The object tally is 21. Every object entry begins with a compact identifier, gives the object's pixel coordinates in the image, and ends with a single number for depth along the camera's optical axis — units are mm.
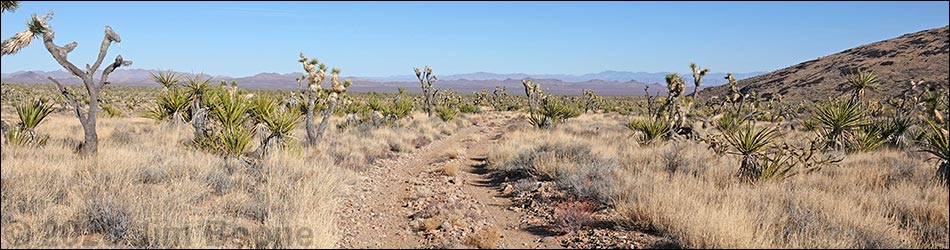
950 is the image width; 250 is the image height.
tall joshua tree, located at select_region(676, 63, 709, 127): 15562
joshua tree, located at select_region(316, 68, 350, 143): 13546
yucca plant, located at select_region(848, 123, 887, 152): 12125
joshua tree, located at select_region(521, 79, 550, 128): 33906
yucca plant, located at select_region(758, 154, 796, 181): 8156
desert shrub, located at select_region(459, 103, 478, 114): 37375
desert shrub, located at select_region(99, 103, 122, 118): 23722
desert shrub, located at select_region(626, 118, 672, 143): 13717
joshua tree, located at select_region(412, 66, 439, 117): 30531
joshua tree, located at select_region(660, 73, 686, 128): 14330
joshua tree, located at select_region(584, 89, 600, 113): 48944
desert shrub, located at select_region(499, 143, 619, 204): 7922
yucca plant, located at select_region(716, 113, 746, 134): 17331
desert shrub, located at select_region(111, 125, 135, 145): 12331
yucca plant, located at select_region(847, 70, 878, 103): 15705
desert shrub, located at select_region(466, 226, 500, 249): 5727
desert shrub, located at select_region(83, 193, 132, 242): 5129
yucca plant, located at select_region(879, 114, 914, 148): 12977
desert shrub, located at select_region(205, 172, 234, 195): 7504
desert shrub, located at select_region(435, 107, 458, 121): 26547
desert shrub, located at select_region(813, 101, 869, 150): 11430
